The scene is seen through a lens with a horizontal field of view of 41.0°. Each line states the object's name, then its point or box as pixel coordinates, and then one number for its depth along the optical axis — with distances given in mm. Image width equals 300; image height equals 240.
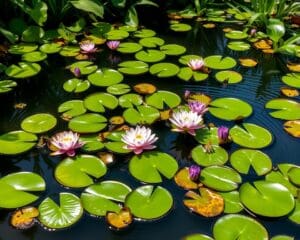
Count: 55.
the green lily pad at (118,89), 2723
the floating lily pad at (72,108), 2502
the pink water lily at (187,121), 2242
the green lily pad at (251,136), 2254
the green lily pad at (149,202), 1814
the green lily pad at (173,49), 3297
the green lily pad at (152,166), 2020
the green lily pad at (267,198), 1833
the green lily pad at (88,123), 2348
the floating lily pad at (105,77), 2830
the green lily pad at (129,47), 3316
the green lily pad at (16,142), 2211
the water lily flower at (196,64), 2979
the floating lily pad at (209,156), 2123
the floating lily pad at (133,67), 3002
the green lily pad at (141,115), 2426
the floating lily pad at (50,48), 3324
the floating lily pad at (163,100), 2588
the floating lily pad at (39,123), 2359
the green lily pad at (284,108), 2498
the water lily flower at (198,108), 2377
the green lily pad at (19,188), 1890
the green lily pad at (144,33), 3623
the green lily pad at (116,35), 3567
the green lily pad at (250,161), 2070
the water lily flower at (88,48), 3207
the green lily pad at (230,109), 2489
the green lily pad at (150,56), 3169
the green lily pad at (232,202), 1846
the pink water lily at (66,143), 2107
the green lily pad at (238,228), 1700
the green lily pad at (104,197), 1844
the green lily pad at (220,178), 1956
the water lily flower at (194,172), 1973
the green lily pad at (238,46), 3430
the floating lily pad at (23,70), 2980
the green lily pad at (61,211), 1771
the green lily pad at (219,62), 3111
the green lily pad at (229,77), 2912
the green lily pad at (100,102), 2551
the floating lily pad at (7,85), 2799
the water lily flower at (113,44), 3299
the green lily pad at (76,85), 2775
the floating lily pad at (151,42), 3419
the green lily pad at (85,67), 2998
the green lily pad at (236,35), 3639
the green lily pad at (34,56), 3191
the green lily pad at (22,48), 3297
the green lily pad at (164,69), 2969
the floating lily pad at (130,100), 2586
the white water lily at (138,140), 2107
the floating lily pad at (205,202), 1829
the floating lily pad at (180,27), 3804
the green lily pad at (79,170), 1998
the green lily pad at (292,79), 2893
